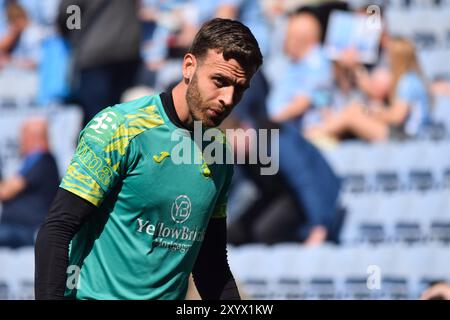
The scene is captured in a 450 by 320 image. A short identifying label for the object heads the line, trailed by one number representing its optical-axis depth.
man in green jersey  6.07
